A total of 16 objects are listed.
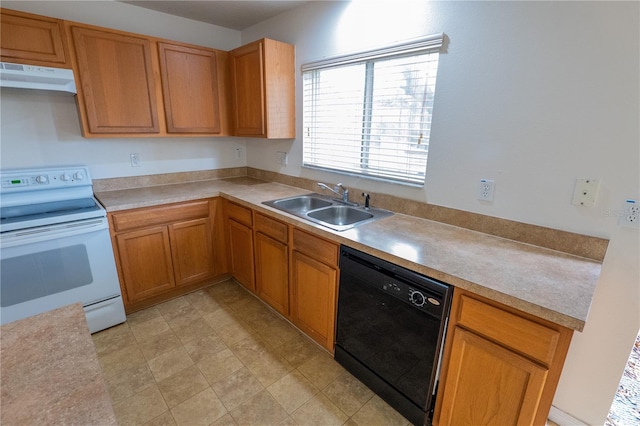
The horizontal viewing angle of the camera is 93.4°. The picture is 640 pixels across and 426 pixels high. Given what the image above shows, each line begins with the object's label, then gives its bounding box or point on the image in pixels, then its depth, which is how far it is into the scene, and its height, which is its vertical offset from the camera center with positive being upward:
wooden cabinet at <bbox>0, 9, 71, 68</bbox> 1.81 +0.54
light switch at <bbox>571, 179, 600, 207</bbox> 1.34 -0.22
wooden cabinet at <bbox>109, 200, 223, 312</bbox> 2.27 -0.93
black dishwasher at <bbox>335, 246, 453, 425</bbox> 1.34 -0.94
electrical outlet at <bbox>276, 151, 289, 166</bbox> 2.89 -0.22
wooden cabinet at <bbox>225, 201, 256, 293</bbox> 2.46 -0.93
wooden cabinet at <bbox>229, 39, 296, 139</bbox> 2.46 +0.39
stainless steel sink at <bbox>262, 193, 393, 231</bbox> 2.06 -0.53
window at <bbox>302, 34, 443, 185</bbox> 1.84 +0.18
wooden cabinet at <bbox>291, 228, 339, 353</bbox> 1.81 -0.94
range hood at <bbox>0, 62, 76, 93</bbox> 1.78 +0.31
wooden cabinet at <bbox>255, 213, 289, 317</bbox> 2.12 -0.93
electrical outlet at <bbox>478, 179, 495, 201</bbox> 1.63 -0.27
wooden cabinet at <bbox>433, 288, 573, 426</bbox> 1.07 -0.84
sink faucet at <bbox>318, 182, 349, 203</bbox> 2.32 -0.42
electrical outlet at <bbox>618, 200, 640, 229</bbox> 1.26 -0.29
